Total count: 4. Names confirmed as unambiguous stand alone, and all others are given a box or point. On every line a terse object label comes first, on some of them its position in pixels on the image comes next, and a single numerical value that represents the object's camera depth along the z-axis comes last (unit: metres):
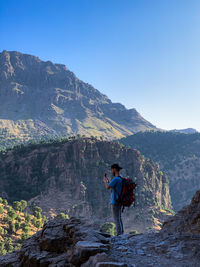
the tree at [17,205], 61.83
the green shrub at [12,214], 54.09
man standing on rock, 9.05
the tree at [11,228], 52.47
